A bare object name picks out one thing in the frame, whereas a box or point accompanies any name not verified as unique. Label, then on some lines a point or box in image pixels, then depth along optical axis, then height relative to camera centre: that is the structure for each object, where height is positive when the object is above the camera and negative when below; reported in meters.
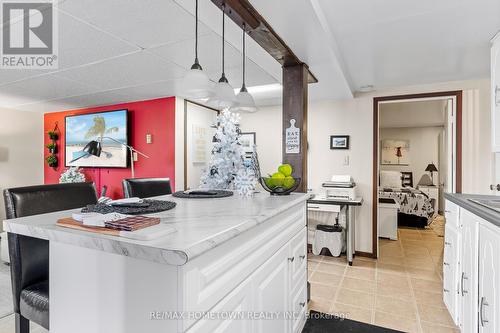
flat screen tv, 4.02 +0.46
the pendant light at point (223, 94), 1.58 +0.42
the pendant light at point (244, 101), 1.78 +0.43
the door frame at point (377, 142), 3.12 +0.29
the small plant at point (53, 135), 4.70 +0.53
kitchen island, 0.69 -0.33
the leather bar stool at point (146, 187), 2.09 -0.18
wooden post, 2.34 +0.43
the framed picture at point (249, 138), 4.30 +0.44
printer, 3.34 -0.29
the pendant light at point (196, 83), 1.38 +0.43
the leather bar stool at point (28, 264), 1.25 -0.49
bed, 4.94 -0.79
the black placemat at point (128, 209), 1.05 -0.18
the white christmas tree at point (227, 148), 1.70 +0.11
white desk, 3.24 -0.52
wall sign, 2.36 +0.23
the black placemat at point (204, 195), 1.56 -0.18
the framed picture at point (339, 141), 3.67 +0.33
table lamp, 6.46 -0.10
